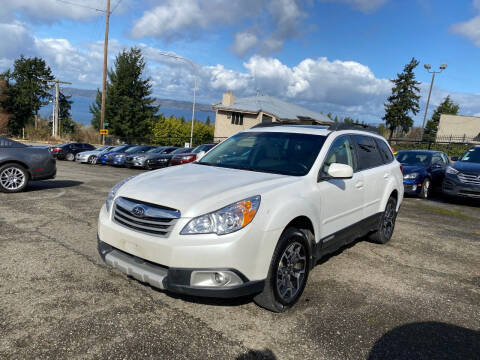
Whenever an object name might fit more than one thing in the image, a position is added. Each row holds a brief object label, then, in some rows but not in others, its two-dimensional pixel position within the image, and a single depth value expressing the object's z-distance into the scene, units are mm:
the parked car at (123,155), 20619
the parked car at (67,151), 23250
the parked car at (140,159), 19641
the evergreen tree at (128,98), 48812
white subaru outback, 2799
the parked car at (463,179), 9544
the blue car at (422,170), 10828
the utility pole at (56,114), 42406
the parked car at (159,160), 19656
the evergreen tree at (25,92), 53375
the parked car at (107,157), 21295
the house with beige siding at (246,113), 41844
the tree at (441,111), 59781
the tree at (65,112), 63884
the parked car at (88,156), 22125
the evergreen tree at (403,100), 50803
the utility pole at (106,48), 30047
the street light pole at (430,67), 31172
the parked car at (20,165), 8211
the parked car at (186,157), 17375
